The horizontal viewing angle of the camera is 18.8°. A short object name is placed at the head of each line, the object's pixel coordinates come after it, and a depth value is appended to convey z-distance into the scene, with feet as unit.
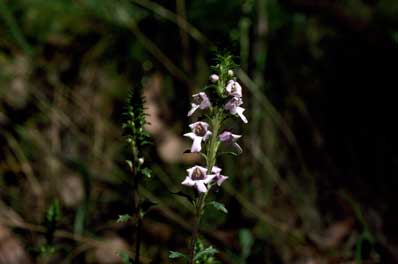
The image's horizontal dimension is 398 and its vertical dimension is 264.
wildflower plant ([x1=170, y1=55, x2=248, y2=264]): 1.82
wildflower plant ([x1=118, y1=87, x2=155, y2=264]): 1.91
